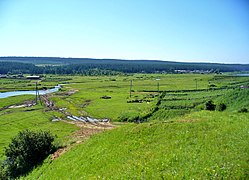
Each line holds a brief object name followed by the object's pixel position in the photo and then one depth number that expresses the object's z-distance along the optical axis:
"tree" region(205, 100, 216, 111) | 50.81
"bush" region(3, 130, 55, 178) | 31.62
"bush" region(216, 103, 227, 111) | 49.33
